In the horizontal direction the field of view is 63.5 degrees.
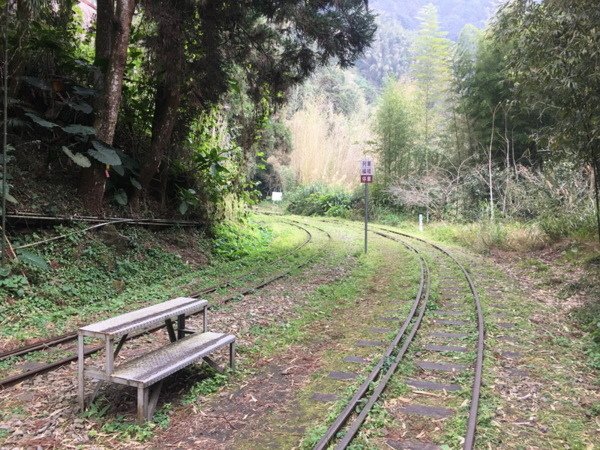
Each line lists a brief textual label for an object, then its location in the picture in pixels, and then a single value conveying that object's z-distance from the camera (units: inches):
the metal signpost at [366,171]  505.2
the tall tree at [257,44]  368.8
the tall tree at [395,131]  924.6
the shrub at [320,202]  1023.6
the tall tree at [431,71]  936.3
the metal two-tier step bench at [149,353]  151.1
